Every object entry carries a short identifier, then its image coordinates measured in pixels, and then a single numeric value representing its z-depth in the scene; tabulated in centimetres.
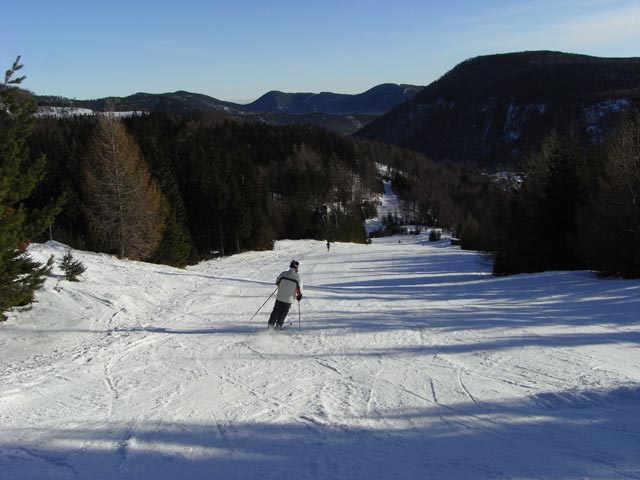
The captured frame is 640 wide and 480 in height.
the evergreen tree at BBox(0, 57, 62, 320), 961
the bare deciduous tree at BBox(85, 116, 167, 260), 2678
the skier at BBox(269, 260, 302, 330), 1106
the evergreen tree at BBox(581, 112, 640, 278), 1688
